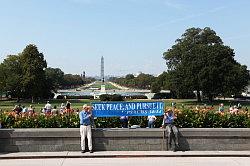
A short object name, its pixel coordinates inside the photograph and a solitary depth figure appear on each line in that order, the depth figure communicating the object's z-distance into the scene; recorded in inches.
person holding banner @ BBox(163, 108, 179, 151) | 581.9
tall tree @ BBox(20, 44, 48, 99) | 3115.2
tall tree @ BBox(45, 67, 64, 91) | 5981.8
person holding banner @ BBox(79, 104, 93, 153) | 572.7
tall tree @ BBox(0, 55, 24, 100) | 3162.9
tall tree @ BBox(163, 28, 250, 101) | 2888.8
